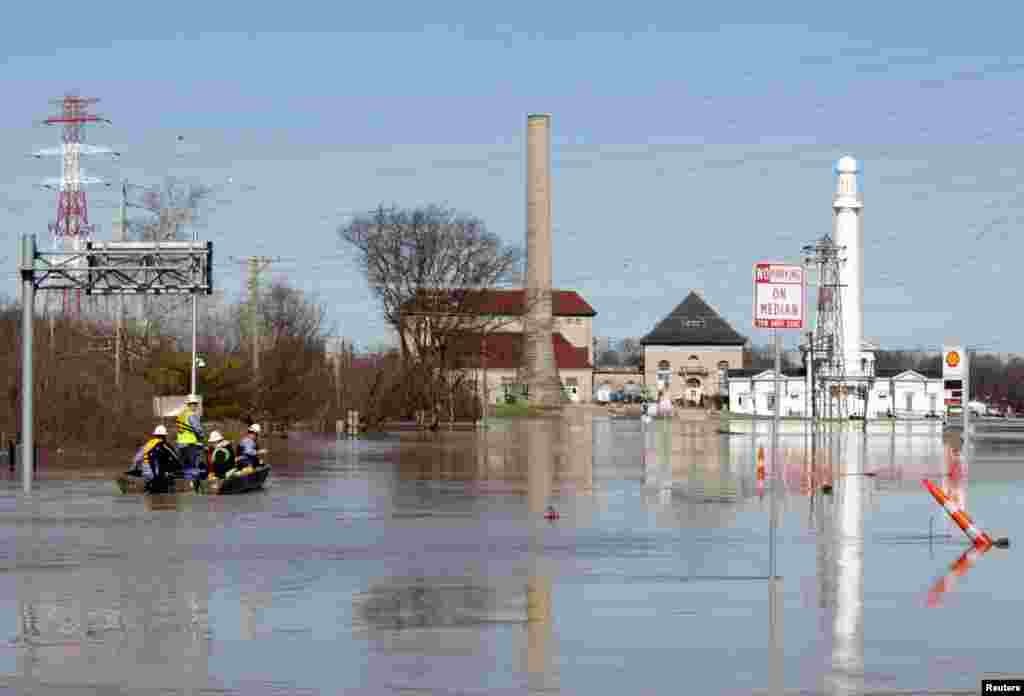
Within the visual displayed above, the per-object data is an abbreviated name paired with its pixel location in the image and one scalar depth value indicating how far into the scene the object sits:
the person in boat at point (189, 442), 34.88
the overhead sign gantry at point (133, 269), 39.16
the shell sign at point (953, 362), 69.12
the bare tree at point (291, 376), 71.88
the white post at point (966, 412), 62.22
